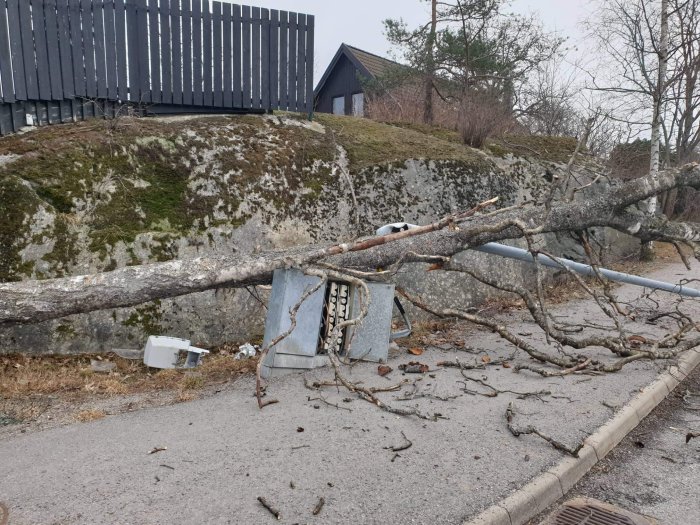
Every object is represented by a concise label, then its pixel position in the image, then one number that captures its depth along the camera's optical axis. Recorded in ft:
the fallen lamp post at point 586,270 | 21.72
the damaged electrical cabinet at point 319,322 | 16.92
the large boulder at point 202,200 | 18.72
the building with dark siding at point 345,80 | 83.92
